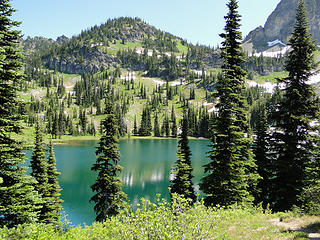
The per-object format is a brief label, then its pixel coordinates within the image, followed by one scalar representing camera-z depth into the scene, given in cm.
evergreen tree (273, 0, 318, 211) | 1911
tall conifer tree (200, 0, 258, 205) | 1916
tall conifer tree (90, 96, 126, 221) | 2306
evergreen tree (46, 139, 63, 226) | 2400
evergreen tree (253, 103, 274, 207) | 2683
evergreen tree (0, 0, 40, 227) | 1200
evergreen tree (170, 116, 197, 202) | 3005
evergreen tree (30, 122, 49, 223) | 2408
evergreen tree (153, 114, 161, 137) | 17054
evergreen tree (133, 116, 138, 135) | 17812
